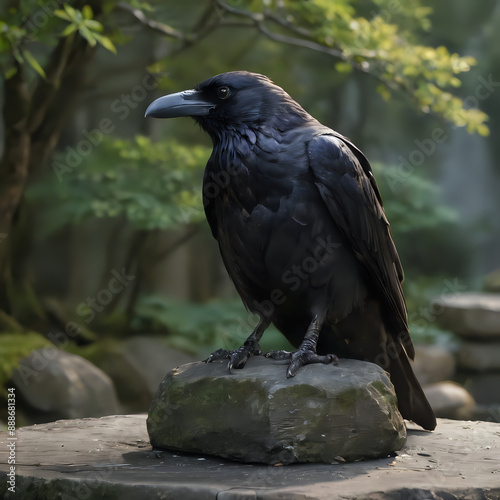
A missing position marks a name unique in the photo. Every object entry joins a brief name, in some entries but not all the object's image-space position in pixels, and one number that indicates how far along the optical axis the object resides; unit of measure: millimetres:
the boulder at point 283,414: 2699
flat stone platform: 2320
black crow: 3039
